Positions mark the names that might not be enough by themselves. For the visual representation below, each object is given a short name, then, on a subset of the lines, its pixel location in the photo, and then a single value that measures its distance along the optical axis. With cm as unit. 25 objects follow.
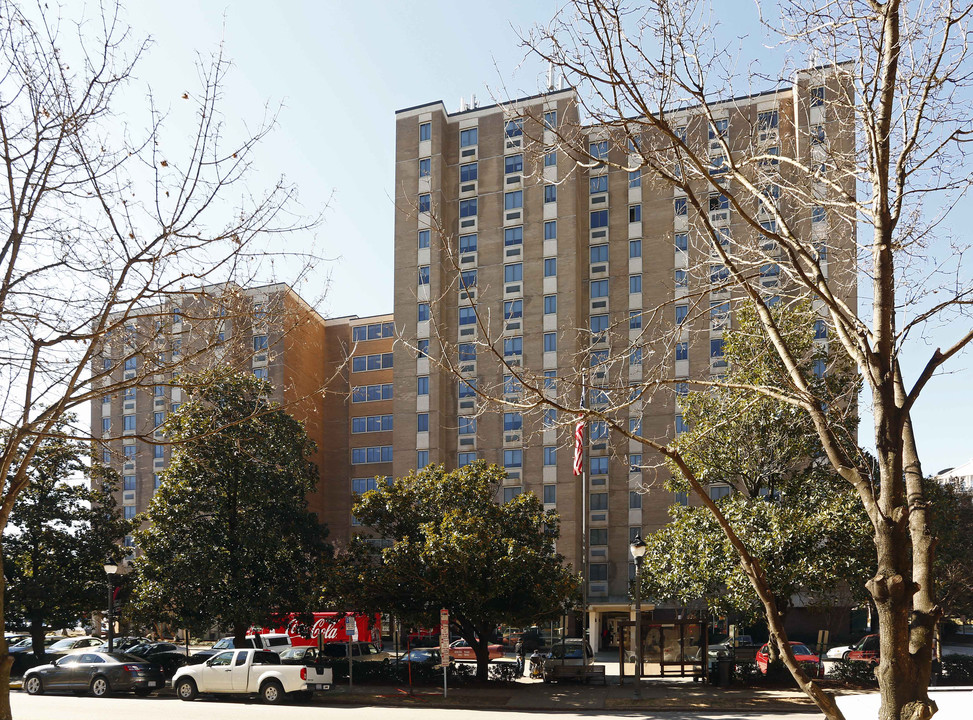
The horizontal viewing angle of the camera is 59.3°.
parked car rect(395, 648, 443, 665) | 3005
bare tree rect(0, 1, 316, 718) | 825
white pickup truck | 2502
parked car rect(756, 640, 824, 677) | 2834
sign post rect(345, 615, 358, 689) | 2492
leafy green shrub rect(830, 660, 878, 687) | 2744
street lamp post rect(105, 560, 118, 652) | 2972
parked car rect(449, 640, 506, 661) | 2611
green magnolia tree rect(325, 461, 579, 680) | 2545
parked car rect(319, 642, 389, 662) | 3241
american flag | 2532
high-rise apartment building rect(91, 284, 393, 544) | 6550
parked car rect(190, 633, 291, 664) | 3272
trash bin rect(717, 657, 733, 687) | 2706
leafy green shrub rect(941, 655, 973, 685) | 2767
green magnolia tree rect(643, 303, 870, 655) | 2348
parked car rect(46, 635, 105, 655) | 3679
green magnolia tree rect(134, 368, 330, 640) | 2908
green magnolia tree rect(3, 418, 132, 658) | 3431
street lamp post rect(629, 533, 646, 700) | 2417
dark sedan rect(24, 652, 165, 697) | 2683
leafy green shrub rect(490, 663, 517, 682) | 2947
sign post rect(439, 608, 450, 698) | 2289
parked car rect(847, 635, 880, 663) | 3600
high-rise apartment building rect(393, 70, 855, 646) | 5394
